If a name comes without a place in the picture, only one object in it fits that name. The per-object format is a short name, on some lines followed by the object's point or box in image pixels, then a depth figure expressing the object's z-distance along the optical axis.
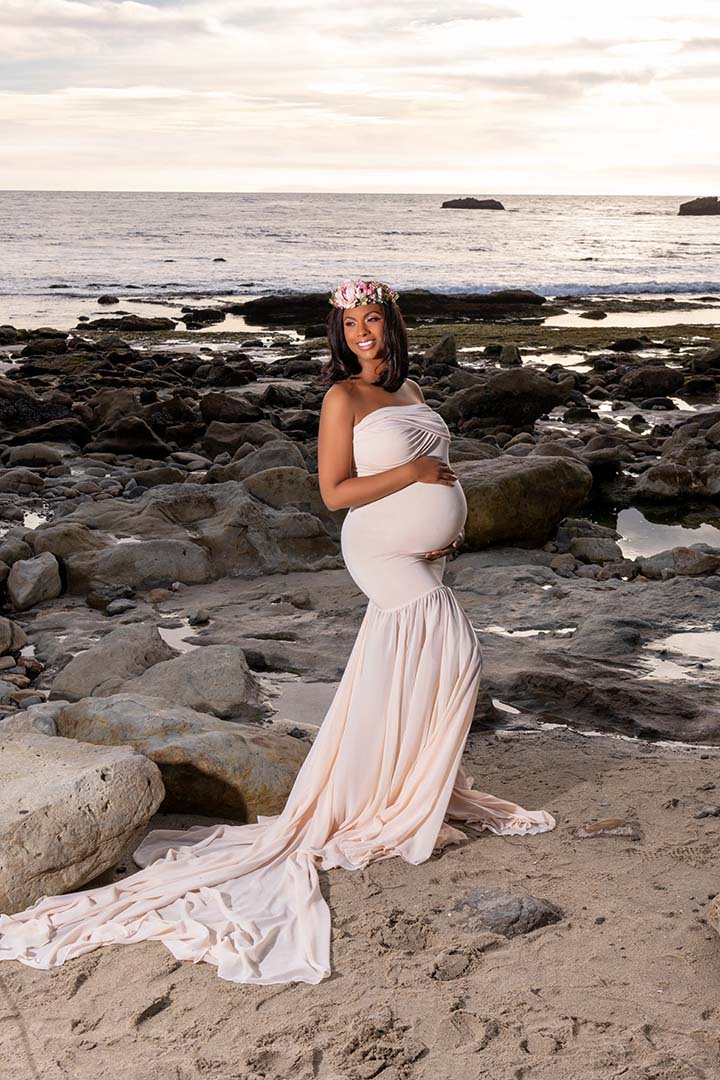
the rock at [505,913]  4.06
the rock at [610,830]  4.84
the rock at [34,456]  13.55
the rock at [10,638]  7.50
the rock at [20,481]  12.03
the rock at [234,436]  14.29
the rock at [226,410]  16.08
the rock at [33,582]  8.51
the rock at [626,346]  26.20
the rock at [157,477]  12.43
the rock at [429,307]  34.12
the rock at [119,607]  8.41
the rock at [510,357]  23.22
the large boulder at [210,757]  5.05
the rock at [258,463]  12.16
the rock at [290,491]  10.75
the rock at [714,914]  3.91
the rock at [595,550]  10.06
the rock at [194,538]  9.03
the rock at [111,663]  6.80
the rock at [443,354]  22.20
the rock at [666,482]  12.52
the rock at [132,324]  30.48
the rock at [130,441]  14.20
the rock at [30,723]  5.38
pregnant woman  4.57
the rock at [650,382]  19.42
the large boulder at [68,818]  4.19
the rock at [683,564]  9.48
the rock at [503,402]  16.42
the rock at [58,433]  14.67
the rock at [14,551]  9.09
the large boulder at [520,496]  10.05
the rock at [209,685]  6.50
